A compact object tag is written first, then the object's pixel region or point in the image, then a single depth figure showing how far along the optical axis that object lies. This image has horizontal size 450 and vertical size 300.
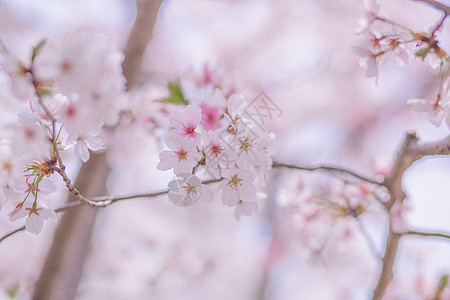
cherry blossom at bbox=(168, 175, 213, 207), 1.82
